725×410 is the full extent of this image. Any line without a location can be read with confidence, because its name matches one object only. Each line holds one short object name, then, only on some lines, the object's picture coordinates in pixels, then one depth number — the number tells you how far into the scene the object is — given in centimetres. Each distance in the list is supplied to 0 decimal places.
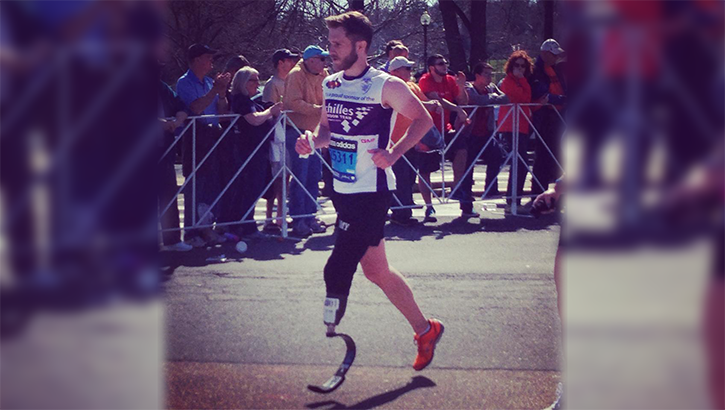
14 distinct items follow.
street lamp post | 2638
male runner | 457
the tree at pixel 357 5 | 1970
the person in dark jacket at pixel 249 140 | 895
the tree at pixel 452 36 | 2758
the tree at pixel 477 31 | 2688
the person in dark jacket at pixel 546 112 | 1120
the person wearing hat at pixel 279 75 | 938
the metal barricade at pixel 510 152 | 1082
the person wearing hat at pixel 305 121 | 891
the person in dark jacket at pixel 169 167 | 816
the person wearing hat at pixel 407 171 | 909
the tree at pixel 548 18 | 2781
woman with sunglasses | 1099
